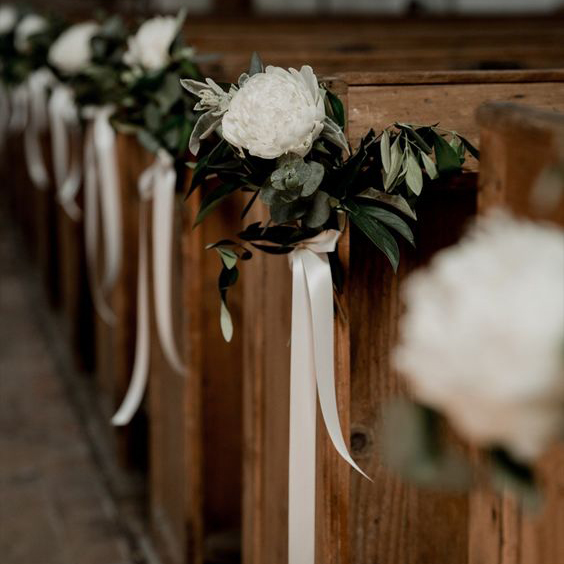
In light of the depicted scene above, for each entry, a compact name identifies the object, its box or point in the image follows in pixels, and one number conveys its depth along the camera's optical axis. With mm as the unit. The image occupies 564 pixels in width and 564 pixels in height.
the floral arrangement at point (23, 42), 3967
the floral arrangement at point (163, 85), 2480
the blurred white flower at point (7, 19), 4568
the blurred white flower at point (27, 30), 4117
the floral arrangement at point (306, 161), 1581
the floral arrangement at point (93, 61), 2971
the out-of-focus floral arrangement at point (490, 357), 787
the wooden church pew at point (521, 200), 1163
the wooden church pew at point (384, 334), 1838
